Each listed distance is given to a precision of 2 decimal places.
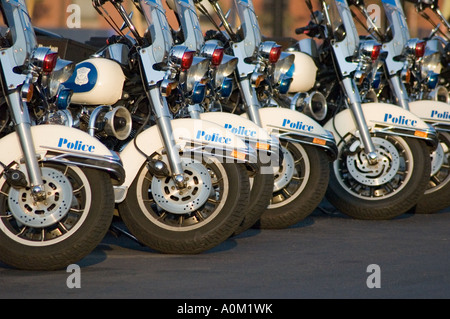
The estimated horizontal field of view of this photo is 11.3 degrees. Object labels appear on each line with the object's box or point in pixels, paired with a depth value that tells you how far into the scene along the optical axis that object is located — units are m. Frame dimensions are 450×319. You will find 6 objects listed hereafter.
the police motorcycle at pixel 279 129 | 15.82
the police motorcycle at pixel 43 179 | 12.03
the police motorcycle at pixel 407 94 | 18.26
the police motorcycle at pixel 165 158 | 13.27
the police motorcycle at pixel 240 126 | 14.59
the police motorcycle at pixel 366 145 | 16.85
